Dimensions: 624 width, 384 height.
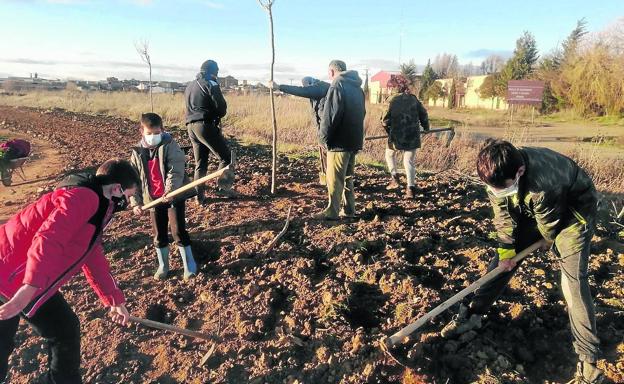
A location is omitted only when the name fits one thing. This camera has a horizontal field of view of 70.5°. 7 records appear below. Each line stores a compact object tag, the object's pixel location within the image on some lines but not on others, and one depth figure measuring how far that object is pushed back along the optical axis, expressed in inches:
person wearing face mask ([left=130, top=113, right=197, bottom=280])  138.8
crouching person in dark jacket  90.2
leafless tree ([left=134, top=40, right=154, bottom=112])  641.6
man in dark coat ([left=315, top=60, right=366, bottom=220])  179.5
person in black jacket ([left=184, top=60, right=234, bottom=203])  205.6
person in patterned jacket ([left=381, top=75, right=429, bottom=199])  226.8
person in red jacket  79.3
